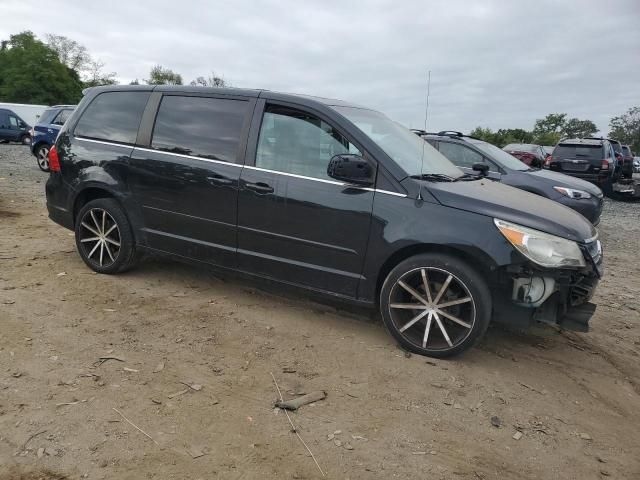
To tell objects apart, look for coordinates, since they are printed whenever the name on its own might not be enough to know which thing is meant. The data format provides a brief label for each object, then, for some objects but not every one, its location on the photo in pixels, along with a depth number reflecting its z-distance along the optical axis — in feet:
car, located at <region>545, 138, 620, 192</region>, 42.65
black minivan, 11.29
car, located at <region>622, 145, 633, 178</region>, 57.11
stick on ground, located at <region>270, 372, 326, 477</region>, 8.08
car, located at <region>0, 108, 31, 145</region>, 73.41
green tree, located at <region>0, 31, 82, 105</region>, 185.16
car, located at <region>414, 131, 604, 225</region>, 25.22
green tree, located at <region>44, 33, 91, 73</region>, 224.53
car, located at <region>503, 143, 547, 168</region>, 51.10
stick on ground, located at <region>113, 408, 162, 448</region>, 8.41
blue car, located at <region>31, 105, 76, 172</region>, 42.83
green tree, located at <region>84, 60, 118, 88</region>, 212.02
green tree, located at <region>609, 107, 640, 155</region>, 237.45
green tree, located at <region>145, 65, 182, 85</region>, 225.84
